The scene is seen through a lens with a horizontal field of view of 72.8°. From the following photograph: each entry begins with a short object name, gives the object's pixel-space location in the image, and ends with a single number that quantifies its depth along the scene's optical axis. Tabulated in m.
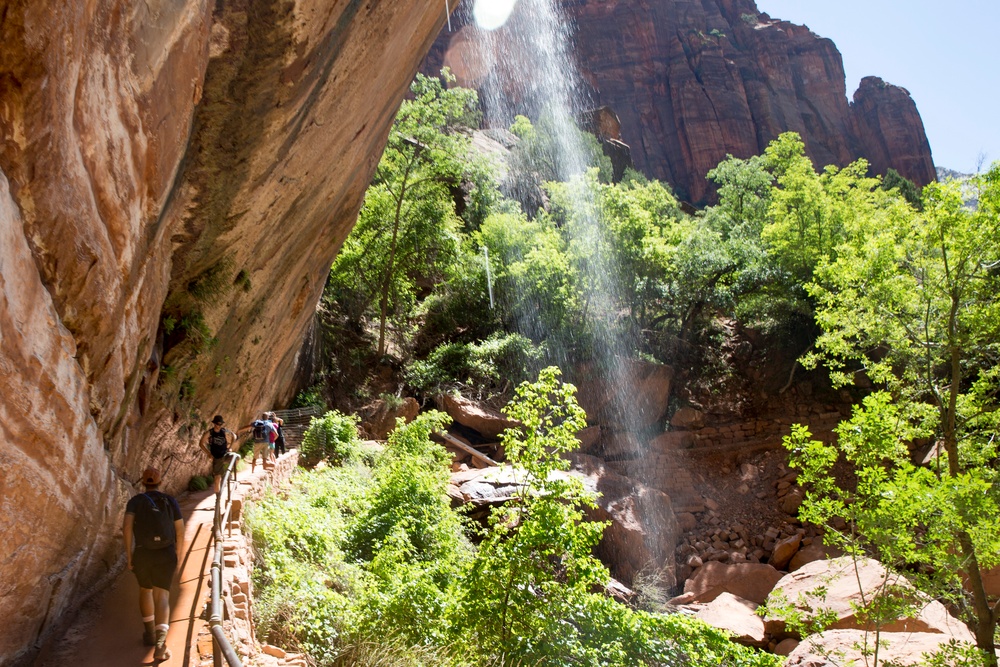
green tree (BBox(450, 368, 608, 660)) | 7.00
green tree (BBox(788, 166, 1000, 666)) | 8.49
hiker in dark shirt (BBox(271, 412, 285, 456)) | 13.56
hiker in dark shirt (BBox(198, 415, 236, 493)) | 9.27
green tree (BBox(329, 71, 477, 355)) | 24.64
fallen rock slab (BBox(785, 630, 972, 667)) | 9.86
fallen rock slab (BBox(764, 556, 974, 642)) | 11.02
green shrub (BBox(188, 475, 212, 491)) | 10.86
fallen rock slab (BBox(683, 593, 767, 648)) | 12.87
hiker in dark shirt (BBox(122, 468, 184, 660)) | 5.02
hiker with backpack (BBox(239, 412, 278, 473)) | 12.45
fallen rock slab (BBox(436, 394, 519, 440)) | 21.88
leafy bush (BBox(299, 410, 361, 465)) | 15.73
